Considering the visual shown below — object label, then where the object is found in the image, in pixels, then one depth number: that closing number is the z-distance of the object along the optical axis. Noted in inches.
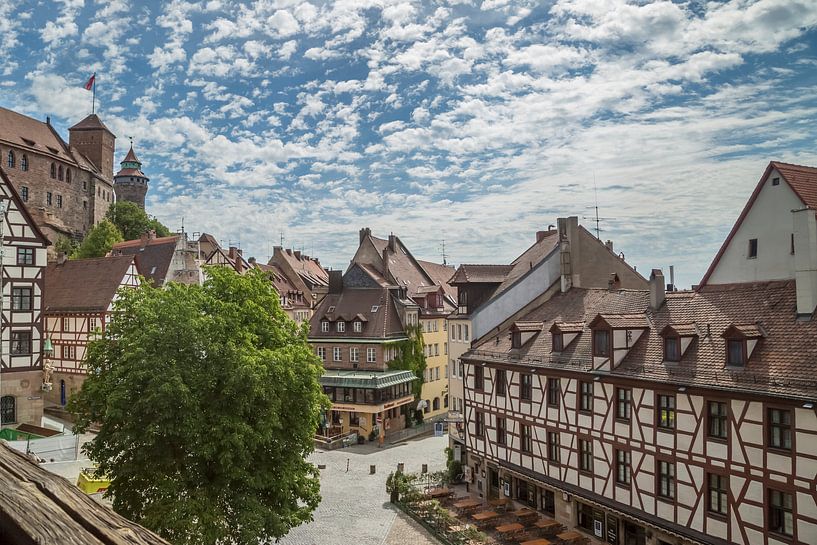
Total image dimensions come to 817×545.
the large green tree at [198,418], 729.6
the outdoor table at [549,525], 1005.2
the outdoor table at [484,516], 1056.2
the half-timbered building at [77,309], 1801.2
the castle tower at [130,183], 4323.3
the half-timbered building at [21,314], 1487.5
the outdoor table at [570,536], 955.3
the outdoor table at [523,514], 1055.6
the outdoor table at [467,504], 1141.9
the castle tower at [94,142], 3772.1
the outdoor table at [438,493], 1222.1
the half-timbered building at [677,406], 704.4
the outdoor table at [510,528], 989.8
